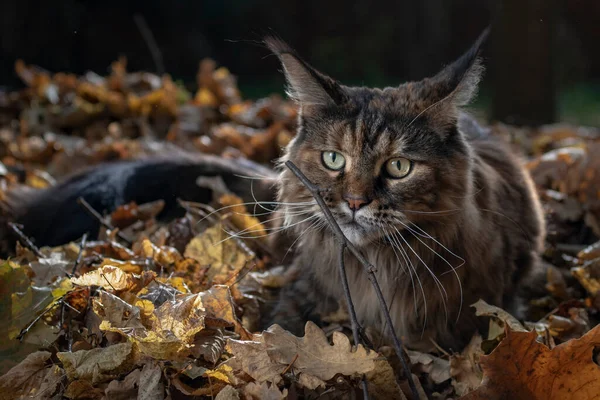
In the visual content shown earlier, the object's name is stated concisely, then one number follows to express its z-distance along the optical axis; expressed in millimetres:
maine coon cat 691
